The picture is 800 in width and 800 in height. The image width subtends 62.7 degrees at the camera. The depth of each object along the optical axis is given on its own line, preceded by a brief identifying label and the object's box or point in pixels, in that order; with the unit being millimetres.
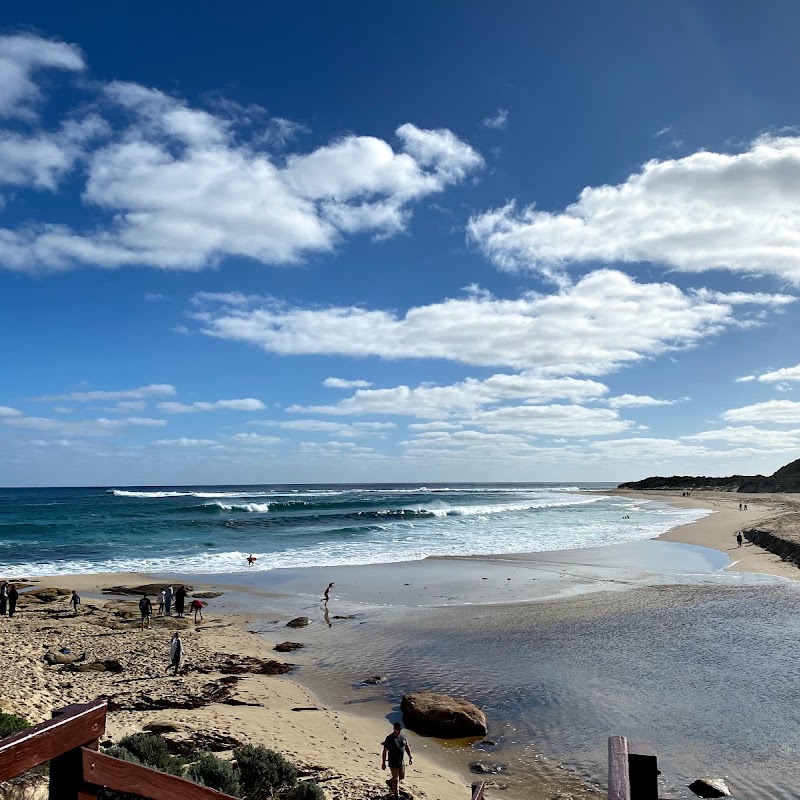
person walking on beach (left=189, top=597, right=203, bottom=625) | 21105
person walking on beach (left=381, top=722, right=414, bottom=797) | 9695
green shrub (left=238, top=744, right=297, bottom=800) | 8852
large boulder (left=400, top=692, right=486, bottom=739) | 12070
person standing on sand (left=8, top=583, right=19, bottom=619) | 21459
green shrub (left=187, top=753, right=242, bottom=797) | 8141
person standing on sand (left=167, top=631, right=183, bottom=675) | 15336
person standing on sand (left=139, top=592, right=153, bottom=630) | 20312
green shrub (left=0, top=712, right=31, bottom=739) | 8327
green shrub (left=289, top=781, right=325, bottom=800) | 8555
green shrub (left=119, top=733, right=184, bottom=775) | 8547
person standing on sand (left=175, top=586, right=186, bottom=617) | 21844
